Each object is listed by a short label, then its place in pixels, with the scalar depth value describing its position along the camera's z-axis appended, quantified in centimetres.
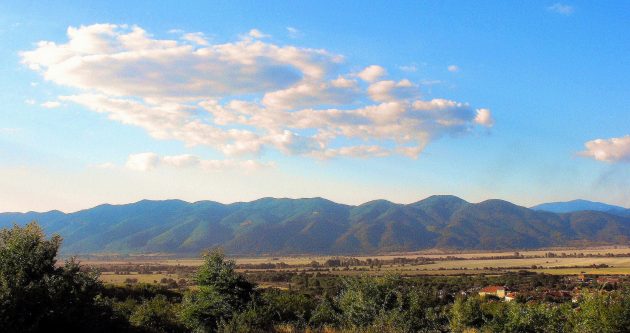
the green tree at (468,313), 3358
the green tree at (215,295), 2372
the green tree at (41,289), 1355
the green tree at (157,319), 2494
